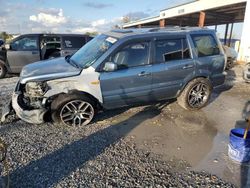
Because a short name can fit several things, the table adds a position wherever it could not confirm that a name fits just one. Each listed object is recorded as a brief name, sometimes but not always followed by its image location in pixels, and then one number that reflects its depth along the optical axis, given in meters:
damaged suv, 4.44
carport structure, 12.51
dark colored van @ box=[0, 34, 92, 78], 8.92
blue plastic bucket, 3.47
